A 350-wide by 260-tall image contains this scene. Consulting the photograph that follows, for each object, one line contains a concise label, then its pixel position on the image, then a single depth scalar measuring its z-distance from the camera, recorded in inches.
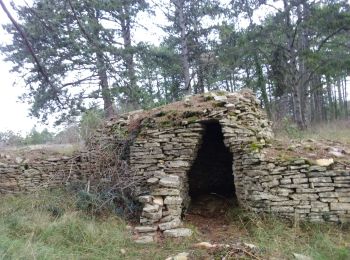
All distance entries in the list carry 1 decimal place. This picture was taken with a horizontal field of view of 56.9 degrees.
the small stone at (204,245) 160.1
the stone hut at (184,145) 195.8
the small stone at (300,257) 142.1
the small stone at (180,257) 147.7
